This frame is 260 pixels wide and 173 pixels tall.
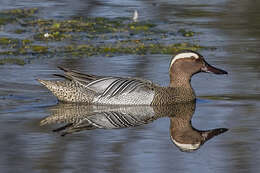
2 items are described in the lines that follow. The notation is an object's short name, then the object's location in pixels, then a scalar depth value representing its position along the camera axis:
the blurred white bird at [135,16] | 29.27
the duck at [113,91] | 19.91
